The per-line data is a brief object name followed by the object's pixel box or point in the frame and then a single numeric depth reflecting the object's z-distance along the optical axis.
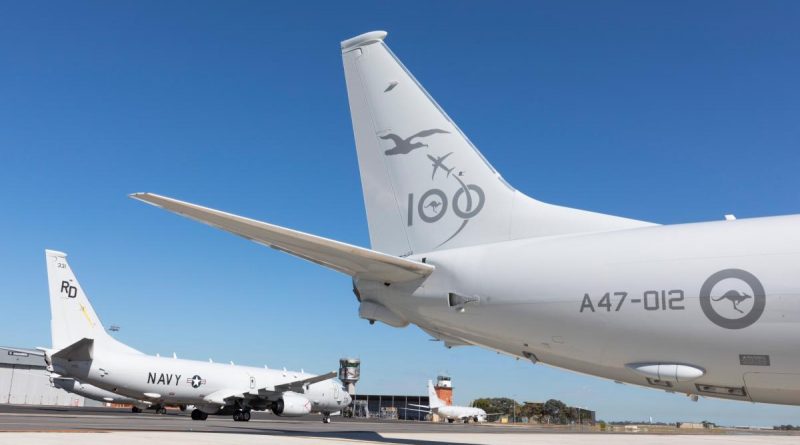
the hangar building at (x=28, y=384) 76.44
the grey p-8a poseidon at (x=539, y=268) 8.02
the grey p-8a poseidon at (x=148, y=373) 35.31
